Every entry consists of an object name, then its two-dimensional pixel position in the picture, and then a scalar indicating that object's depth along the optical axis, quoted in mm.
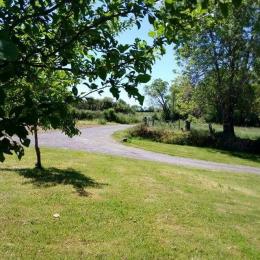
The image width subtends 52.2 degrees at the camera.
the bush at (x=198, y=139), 22812
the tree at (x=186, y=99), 24270
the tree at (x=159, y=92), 62489
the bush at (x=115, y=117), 47867
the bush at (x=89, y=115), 44726
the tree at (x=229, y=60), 22382
